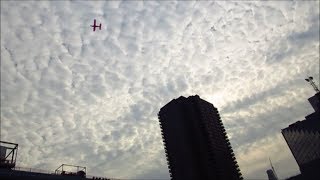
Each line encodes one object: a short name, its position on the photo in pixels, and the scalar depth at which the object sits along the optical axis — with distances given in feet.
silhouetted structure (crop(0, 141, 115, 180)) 204.76
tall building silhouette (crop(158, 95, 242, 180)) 472.92
